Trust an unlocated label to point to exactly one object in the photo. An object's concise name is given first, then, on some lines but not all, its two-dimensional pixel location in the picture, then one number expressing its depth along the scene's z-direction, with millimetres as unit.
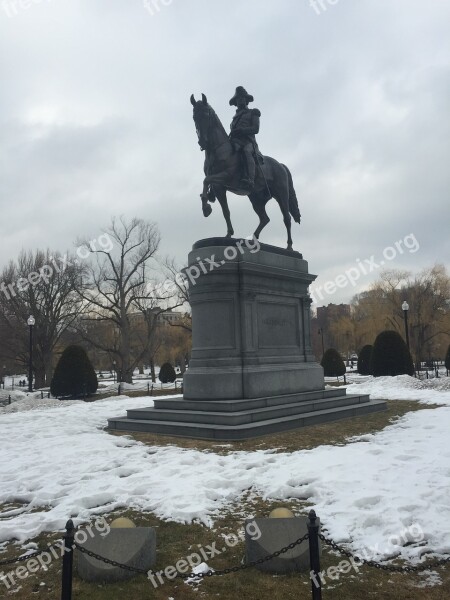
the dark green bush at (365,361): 39184
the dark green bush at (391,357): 30359
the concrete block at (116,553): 4492
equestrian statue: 14656
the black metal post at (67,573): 3773
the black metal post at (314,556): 3810
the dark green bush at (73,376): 28953
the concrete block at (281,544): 4543
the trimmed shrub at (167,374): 41350
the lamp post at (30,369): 29219
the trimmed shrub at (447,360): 36094
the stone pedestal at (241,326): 13141
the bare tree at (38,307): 41719
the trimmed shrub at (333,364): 37281
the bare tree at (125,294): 42000
